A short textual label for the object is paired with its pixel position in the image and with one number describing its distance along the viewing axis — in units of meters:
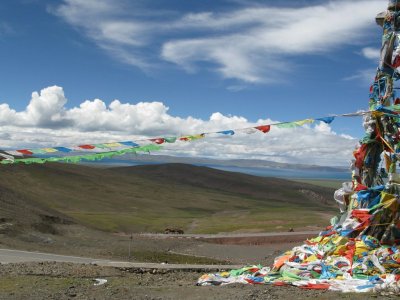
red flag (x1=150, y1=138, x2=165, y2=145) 18.23
